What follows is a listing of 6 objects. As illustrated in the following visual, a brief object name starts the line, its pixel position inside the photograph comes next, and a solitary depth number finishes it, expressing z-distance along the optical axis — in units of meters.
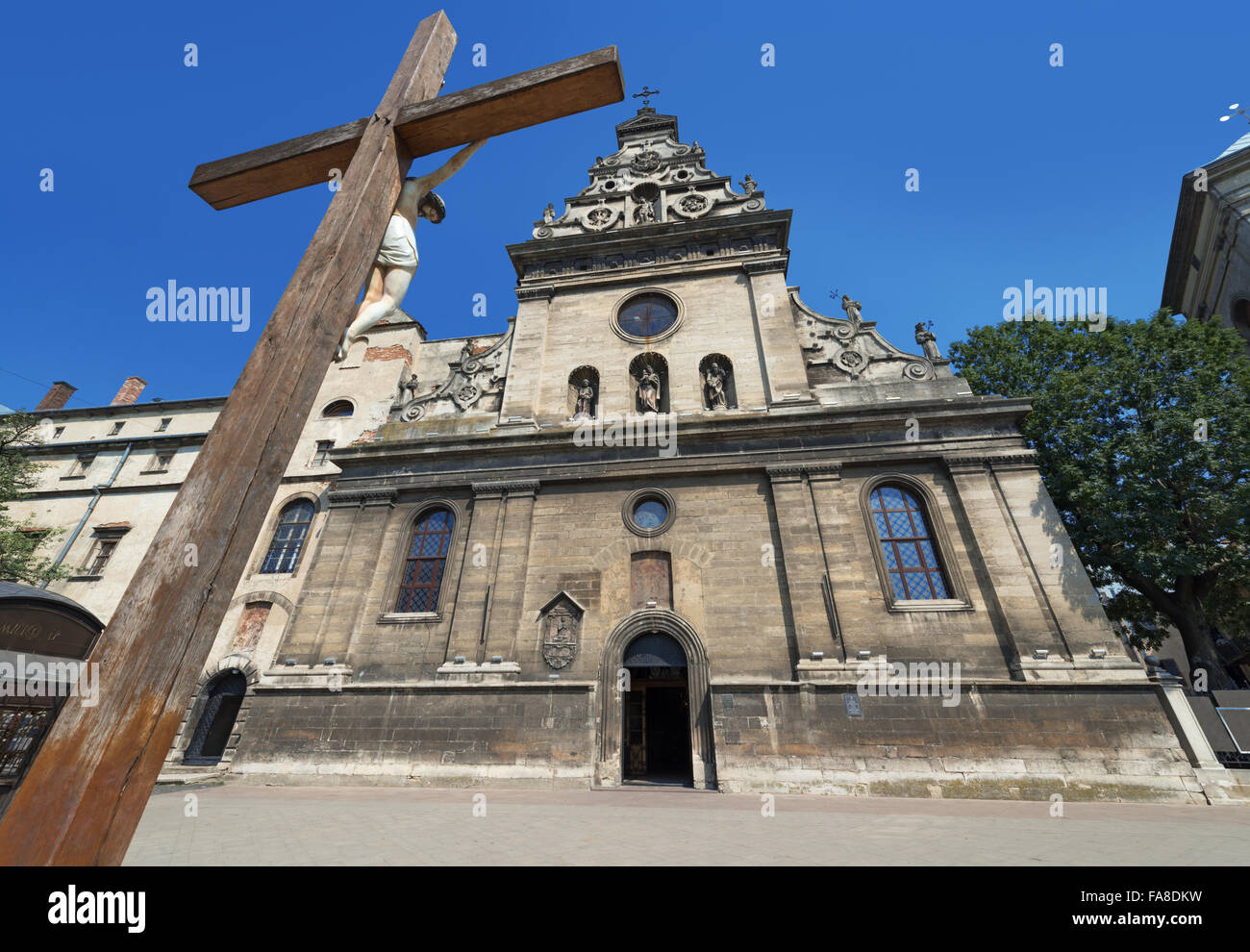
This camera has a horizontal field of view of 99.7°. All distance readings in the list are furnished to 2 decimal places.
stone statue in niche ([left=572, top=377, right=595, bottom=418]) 16.42
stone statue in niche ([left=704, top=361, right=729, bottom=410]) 15.55
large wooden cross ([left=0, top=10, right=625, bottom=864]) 1.48
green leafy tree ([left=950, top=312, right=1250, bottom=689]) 12.86
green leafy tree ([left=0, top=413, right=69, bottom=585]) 16.94
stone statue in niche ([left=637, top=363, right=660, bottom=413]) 15.91
